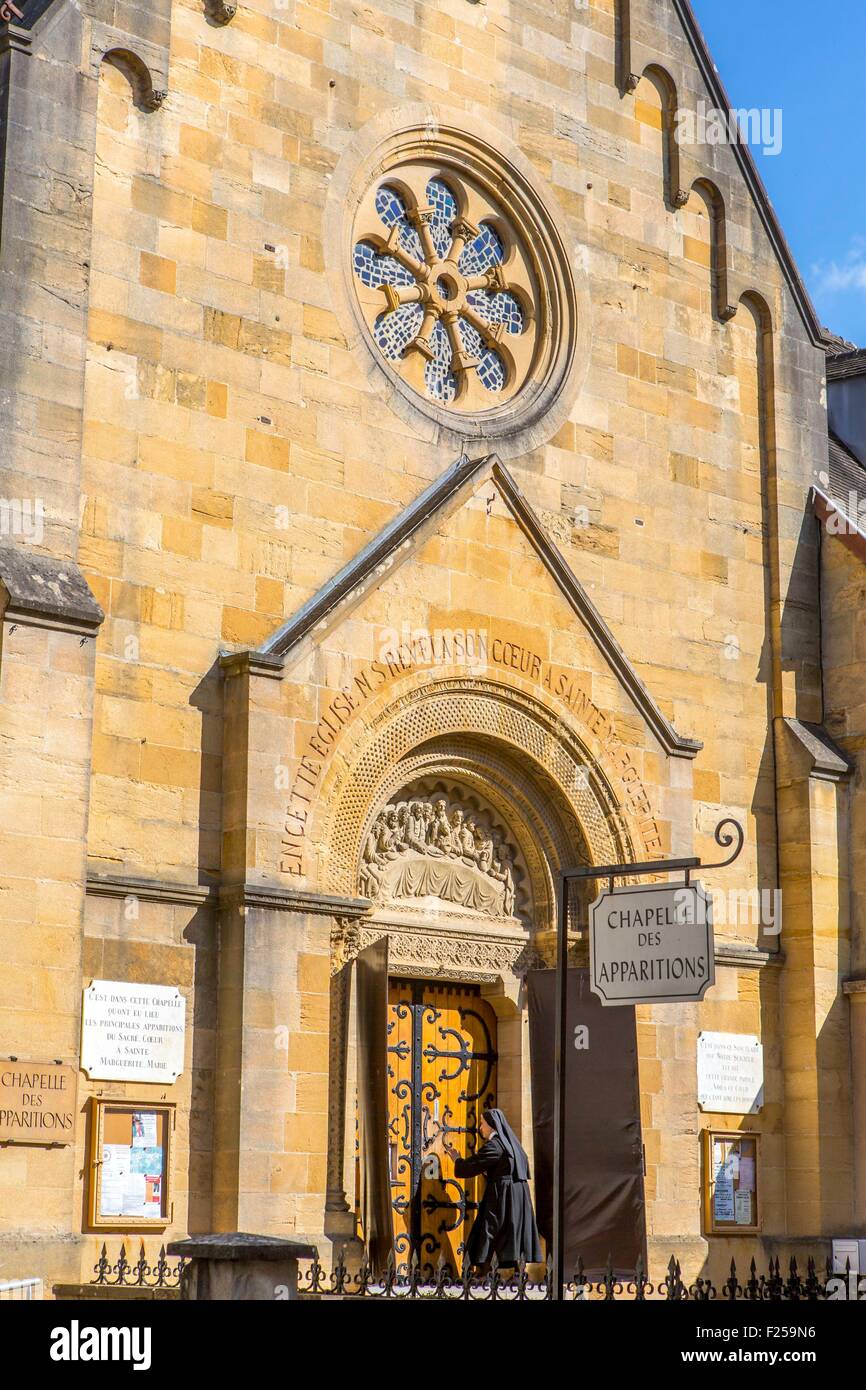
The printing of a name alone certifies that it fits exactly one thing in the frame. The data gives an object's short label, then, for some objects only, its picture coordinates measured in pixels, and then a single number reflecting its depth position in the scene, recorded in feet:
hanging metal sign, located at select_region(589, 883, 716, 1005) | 39.91
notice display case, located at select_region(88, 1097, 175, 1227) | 48.67
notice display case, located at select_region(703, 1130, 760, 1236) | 62.44
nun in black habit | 54.03
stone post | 35.73
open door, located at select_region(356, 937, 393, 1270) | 52.90
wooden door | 56.75
